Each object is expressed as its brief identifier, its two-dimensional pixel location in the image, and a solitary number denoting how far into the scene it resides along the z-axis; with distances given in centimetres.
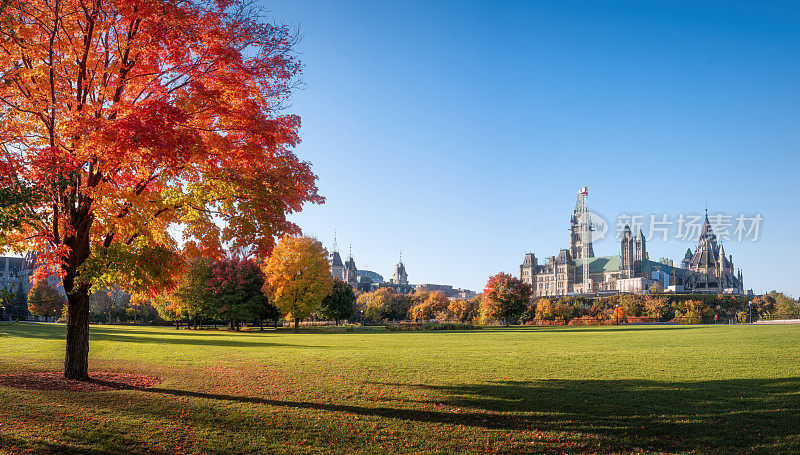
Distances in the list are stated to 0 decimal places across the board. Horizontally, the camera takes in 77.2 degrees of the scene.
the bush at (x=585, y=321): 6806
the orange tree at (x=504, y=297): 6278
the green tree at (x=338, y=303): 6338
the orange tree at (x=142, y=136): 1073
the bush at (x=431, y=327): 5242
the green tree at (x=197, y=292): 5112
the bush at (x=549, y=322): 7515
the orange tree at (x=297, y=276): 4647
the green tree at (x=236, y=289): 5238
